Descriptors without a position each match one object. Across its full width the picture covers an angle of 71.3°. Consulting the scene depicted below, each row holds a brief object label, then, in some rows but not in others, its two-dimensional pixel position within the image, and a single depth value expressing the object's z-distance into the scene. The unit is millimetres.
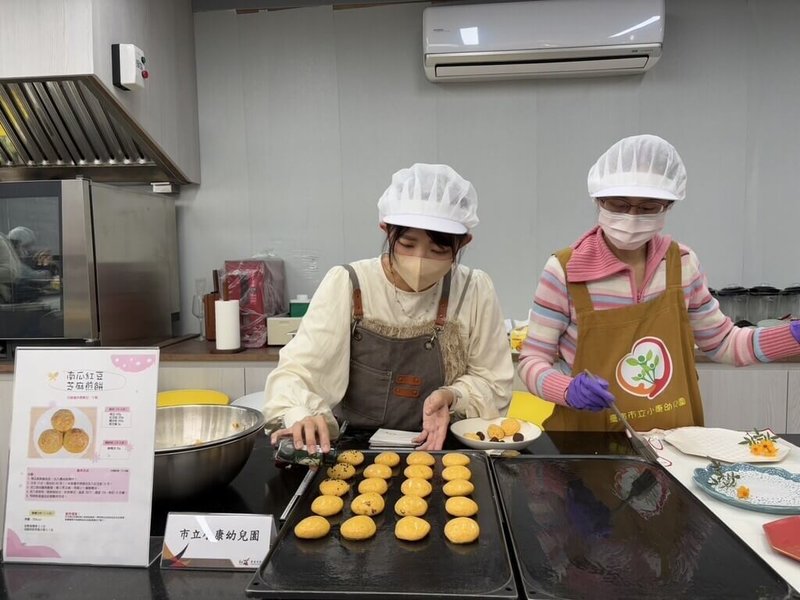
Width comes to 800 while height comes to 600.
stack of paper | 1447
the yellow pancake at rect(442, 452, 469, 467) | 1304
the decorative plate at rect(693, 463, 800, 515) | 1117
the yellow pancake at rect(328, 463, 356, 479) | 1235
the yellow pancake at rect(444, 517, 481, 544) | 991
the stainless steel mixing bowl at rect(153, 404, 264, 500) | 1084
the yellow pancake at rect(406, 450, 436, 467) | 1311
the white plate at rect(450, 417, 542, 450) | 1413
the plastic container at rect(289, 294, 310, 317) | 3249
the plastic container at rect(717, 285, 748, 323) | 3166
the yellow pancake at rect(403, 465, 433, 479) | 1238
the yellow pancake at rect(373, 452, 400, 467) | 1311
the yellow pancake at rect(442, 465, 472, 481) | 1228
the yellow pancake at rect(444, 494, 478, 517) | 1081
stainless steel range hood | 2803
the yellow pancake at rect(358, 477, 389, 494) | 1170
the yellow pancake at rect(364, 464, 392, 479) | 1239
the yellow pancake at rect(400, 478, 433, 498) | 1162
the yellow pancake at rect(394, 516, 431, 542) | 1002
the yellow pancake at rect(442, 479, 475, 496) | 1160
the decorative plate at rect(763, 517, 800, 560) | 951
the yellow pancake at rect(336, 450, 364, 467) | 1300
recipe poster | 960
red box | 3158
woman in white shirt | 1591
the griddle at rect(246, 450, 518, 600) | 845
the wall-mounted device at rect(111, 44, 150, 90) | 2629
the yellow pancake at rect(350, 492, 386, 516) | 1084
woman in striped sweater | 1647
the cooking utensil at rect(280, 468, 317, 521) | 1093
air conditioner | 2957
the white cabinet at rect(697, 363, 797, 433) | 2807
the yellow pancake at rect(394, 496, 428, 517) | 1087
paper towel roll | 3001
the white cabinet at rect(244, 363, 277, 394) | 2977
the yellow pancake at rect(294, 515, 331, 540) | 992
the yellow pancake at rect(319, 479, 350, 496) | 1151
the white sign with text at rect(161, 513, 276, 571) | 946
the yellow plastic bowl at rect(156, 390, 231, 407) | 2801
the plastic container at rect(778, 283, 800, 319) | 3135
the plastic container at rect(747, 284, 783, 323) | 3113
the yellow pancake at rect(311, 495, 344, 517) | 1081
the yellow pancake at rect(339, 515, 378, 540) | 1002
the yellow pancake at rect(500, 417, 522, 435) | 1534
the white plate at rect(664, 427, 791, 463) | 1366
